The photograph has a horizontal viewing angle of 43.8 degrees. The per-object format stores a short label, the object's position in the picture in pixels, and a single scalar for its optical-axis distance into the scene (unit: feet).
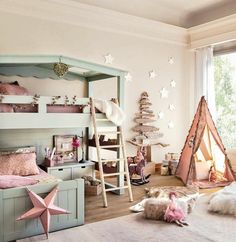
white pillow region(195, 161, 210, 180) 15.03
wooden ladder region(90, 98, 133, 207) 11.56
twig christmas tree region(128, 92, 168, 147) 16.40
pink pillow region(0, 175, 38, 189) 8.36
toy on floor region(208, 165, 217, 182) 14.90
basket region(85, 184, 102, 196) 12.71
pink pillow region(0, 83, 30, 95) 10.94
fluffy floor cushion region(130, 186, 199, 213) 10.87
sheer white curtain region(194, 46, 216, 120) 17.28
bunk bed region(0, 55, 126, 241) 8.19
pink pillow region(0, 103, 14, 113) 9.99
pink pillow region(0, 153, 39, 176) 10.87
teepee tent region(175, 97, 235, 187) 14.65
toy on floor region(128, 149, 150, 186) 14.62
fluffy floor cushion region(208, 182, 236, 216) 10.26
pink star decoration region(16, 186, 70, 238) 8.08
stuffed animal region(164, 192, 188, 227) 9.43
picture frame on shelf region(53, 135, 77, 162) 13.63
